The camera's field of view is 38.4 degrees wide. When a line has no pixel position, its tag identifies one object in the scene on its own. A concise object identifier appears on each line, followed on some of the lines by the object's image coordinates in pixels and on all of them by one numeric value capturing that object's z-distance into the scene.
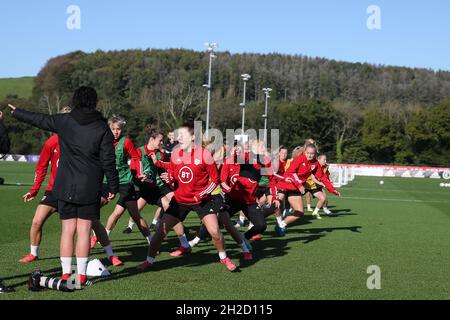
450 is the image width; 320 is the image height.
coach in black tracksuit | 7.23
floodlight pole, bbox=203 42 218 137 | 47.20
